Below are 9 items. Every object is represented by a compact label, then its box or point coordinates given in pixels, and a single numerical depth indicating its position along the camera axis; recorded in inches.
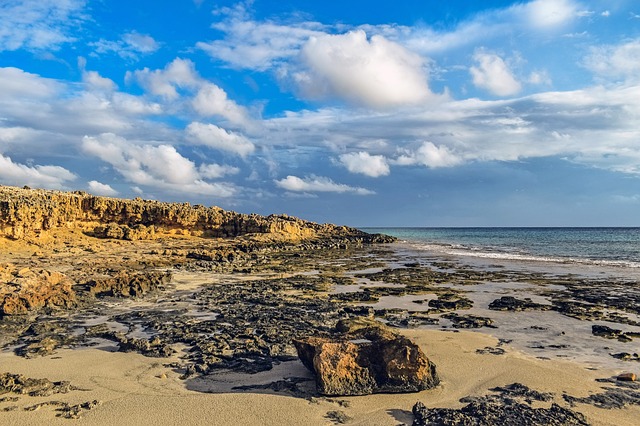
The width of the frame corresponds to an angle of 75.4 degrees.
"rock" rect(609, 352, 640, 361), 343.3
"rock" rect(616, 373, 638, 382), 293.1
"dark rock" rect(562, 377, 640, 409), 257.0
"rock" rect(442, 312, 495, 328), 459.8
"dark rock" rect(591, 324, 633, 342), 409.7
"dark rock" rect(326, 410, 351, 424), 234.8
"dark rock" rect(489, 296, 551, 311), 549.3
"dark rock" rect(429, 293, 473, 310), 561.3
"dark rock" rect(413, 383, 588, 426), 228.8
